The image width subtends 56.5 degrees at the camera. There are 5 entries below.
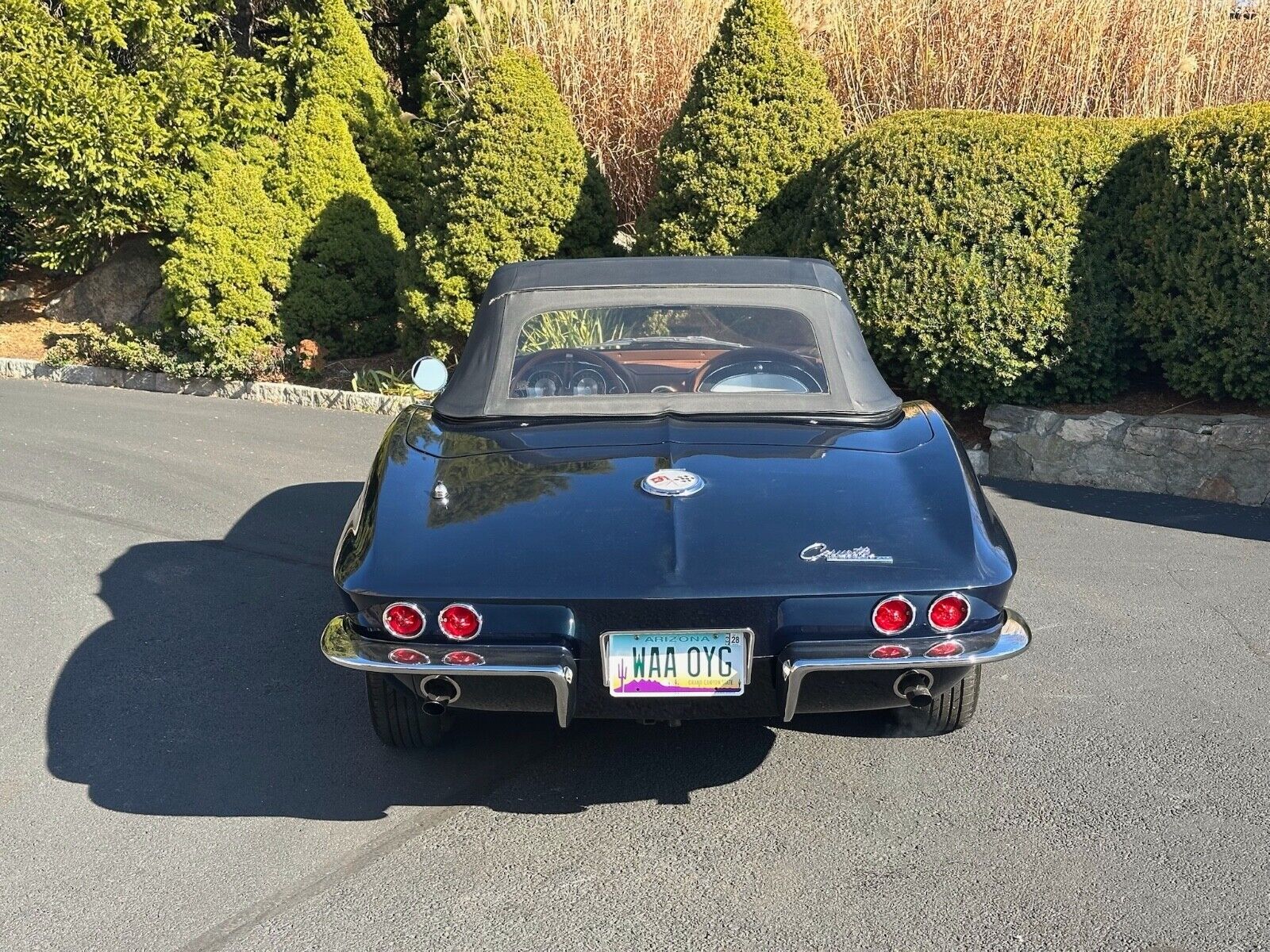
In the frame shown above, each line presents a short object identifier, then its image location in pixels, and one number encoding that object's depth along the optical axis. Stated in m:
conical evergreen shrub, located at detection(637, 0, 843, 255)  8.91
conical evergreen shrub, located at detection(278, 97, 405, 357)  11.23
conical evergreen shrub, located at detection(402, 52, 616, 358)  9.63
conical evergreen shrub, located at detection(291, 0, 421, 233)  12.26
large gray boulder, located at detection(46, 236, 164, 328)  12.87
